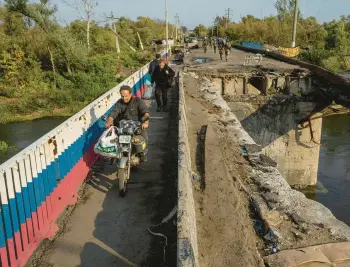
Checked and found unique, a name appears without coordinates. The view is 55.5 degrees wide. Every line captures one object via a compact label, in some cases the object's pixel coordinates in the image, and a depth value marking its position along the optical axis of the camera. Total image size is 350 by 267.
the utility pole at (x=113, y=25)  42.52
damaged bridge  3.50
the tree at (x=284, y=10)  44.06
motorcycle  5.02
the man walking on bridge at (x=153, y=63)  13.77
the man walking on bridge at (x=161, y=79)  10.60
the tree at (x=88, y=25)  39.48
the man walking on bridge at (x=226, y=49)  27.16
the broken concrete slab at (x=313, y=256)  3.38
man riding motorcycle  5.66
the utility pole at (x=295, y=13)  28.17
